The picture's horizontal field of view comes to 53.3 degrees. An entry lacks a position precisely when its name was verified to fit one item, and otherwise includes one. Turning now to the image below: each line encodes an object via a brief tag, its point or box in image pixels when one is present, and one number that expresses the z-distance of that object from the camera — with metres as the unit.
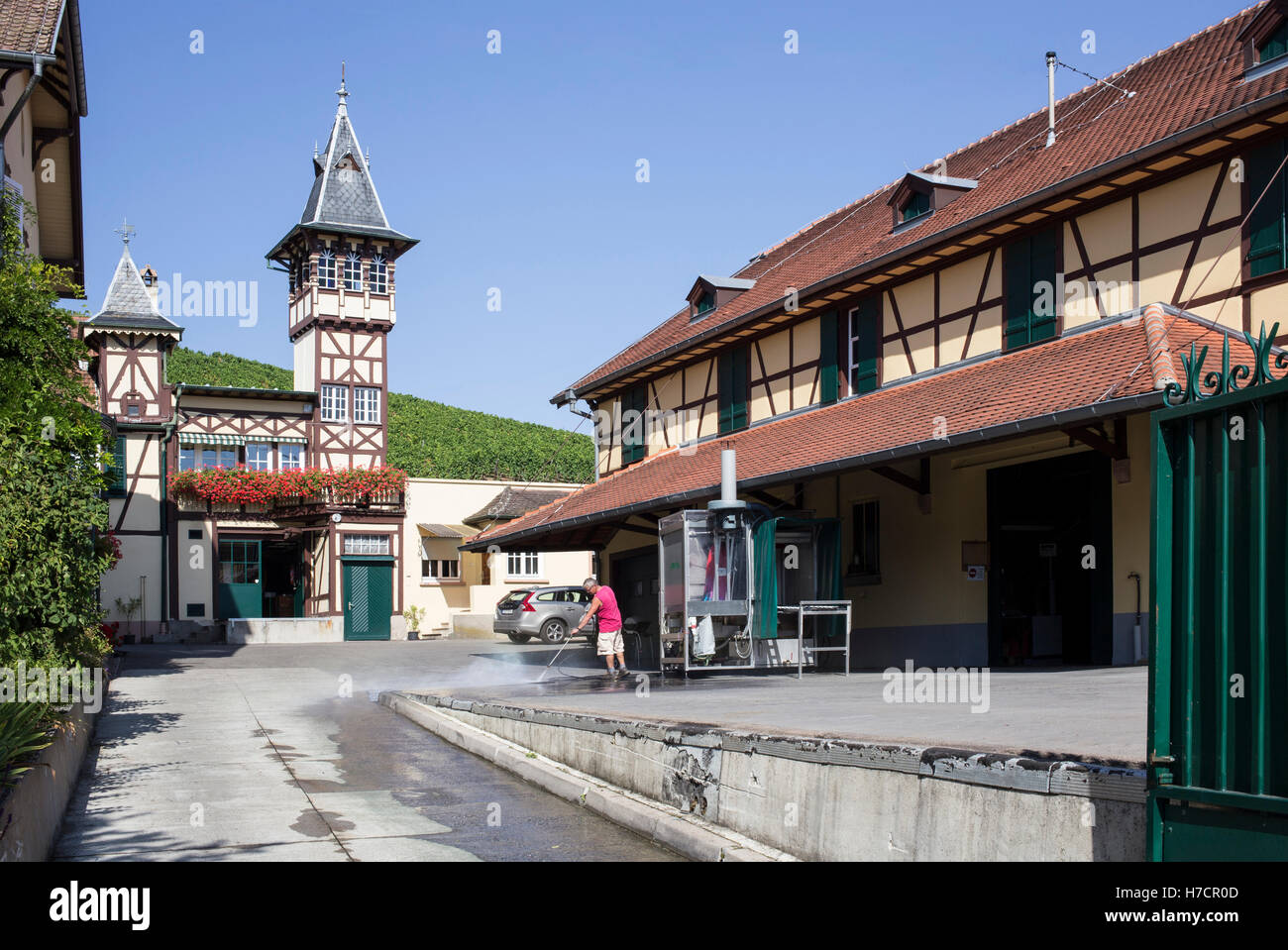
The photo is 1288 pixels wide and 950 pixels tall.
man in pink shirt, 18.00
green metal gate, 4.08
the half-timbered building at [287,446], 35.72
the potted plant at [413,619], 38.43
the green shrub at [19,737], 6.48
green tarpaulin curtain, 16.73
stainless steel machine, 16.59
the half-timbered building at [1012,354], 13.85
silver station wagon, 32.94
